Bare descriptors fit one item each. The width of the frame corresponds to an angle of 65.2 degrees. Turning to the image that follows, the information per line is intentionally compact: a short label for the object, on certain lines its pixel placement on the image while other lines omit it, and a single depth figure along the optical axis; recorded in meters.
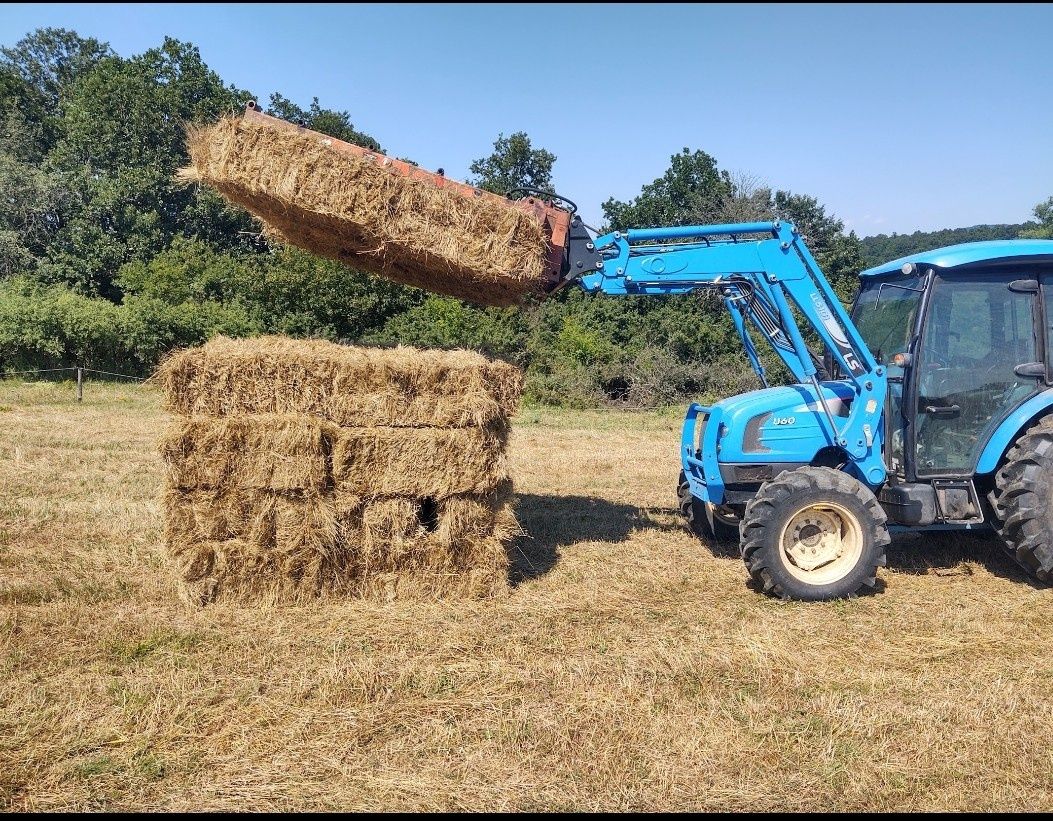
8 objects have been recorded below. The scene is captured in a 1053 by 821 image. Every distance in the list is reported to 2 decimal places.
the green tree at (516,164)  38.88
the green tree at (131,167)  28.92
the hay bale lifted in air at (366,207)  5.69
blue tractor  5.93
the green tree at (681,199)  31.72
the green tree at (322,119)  33.59
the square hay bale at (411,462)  5.70
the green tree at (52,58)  45.69
